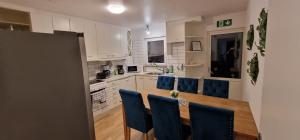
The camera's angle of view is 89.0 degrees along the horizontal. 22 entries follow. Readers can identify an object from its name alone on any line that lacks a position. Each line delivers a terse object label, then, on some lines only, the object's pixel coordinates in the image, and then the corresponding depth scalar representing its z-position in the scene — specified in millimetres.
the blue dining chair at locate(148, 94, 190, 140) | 1715
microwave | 4965
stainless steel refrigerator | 704
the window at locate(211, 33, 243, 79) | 3609
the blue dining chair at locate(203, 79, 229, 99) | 2504
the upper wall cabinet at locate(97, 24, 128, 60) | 3795
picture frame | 3936
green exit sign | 3521
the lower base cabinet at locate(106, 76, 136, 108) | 3781
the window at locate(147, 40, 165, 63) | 4642
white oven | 3287
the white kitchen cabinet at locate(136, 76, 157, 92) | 4422
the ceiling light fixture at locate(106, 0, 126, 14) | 2133
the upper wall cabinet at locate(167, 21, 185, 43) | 3854
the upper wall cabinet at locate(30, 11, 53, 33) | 2553
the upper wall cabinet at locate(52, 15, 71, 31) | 2863
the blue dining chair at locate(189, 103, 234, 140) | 1397
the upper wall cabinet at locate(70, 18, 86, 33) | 3150
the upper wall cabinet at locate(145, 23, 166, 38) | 4477
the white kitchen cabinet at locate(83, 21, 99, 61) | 3429
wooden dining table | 1447
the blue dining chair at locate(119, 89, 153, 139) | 2047
